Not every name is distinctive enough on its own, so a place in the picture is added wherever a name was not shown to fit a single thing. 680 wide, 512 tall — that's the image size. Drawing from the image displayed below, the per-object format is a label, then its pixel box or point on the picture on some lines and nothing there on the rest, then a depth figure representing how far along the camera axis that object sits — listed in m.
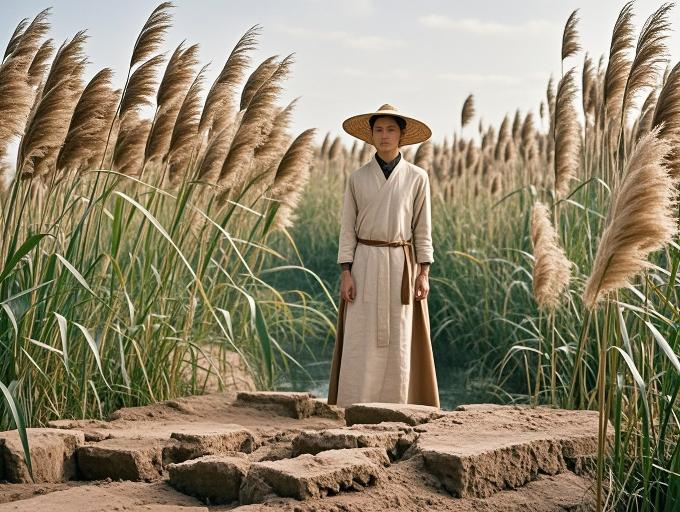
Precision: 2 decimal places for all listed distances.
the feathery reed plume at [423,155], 8.50
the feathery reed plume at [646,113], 4.57
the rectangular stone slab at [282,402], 4.72
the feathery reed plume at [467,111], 8.72
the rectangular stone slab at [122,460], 3.60
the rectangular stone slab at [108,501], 3.11
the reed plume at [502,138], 8.55
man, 4.96
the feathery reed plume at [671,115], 3.38
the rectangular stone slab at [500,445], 3.21
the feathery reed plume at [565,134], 4.96
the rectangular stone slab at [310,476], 2.98
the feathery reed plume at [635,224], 2.58
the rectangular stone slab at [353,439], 3.43
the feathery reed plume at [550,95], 6.52
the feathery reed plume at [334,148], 13.22
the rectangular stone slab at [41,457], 3.60
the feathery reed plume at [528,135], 8.37
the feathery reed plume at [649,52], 3.87
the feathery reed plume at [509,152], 8.46
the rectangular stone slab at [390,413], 3.98
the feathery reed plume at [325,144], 14.75
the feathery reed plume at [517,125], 8.83
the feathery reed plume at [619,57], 4.46
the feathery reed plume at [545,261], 3.55
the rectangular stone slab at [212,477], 3.31
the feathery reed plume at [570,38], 5.39
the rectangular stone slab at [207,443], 3.70
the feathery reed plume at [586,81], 5.87
